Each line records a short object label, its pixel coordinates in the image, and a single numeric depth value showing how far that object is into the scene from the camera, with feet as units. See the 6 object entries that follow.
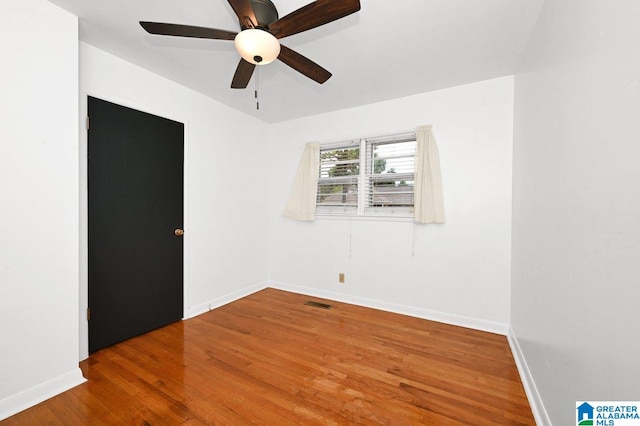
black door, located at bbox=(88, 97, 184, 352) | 7.16
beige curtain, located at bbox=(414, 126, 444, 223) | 9.36
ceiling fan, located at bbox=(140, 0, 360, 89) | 4.34
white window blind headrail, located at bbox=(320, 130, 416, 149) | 10.18
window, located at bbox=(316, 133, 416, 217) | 10.27
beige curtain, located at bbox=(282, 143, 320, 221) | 12.01
